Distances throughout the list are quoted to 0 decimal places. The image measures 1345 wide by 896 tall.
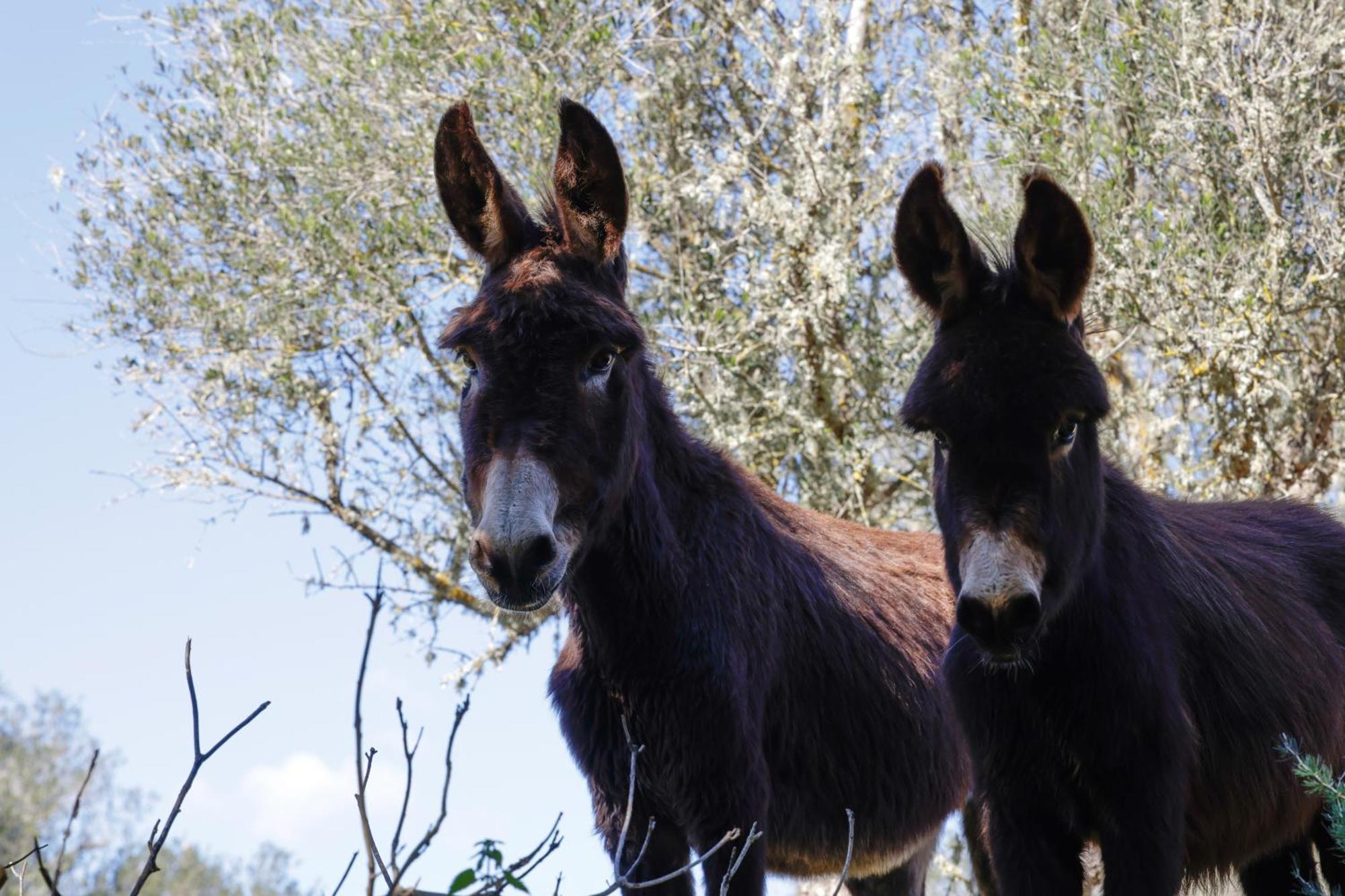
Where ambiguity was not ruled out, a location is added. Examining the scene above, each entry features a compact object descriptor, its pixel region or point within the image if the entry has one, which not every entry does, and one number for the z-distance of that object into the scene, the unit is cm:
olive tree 867
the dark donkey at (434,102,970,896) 545
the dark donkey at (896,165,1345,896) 523
